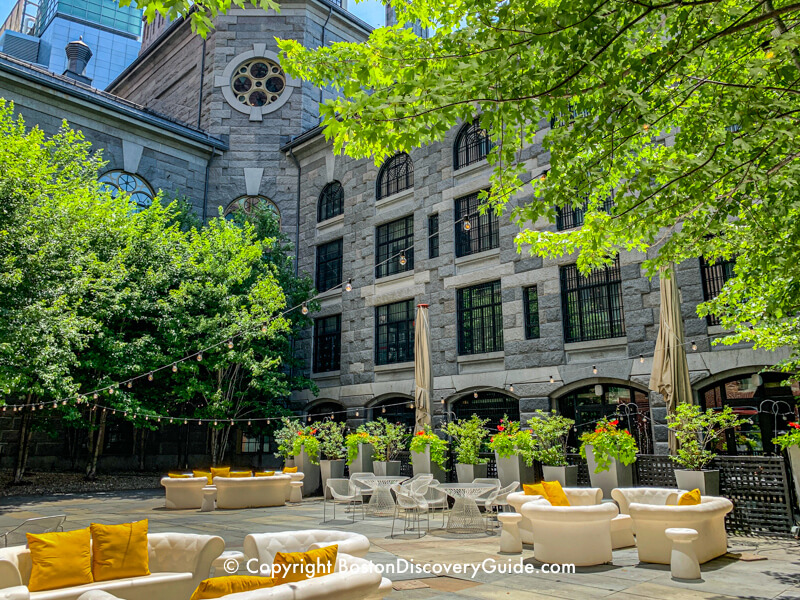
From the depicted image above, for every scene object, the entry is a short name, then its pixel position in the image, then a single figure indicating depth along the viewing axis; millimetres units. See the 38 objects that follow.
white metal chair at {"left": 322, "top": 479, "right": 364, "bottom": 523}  11672
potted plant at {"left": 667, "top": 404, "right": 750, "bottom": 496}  9406
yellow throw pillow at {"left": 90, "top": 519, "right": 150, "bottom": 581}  5367
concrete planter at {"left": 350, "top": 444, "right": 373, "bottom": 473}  15852
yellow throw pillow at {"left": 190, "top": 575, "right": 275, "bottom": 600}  3414
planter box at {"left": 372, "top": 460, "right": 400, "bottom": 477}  15031
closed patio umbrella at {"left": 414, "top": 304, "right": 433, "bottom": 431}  15909
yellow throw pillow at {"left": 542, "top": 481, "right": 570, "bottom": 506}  8031
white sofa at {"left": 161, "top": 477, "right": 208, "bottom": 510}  13938
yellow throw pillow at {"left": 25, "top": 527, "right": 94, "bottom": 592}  4973
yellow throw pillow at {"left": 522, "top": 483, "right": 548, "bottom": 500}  8425
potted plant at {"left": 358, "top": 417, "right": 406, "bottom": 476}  15094
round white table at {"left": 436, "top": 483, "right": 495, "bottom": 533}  9953
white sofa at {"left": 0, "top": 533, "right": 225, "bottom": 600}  4812
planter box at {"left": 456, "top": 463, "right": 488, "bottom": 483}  13164
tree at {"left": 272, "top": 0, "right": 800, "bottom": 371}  5621
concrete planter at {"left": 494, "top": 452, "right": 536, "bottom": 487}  12211
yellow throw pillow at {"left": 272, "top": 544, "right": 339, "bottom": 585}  3734
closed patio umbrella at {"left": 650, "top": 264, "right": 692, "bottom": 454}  11531
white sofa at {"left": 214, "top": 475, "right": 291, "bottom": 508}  13875
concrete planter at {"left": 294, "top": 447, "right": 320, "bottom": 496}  16938
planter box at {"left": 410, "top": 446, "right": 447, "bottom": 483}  13830
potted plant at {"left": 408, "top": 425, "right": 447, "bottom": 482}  13820
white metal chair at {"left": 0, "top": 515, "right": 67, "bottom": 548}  6207
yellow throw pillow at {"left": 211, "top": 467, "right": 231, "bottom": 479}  14438
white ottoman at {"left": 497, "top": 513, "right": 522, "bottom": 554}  8102
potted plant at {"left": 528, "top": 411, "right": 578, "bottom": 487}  11523
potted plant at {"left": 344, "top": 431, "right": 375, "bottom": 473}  15734
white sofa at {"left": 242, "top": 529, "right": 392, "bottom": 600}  4914
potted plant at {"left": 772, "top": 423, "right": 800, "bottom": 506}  8852
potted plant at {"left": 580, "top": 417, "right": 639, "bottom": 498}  10414
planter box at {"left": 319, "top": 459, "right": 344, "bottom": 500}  16234
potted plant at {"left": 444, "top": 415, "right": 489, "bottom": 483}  13207
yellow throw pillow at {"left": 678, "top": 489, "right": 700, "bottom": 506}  7438
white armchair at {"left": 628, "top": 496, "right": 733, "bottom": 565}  7094
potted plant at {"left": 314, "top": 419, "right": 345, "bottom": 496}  16266
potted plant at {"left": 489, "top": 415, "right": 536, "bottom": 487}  12078
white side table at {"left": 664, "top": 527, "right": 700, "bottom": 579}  6508
